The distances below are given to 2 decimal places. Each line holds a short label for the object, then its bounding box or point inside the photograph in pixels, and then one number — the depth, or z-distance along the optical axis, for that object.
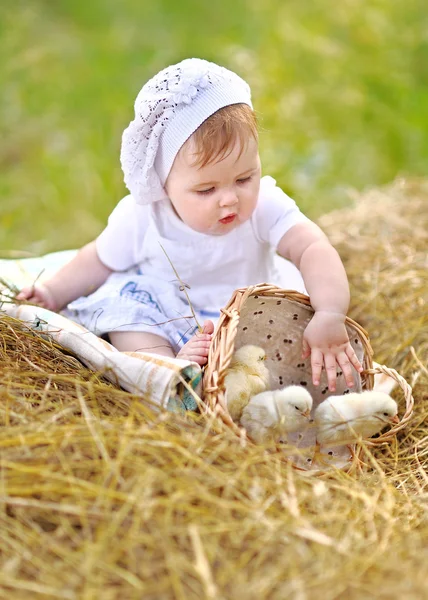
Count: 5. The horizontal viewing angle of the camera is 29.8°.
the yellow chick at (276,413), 1.99
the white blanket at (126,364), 2.02
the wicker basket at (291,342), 2.20
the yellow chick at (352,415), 2.05
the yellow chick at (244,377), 2.06
